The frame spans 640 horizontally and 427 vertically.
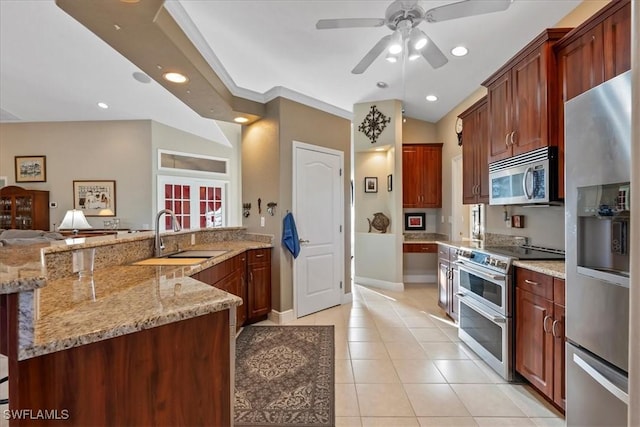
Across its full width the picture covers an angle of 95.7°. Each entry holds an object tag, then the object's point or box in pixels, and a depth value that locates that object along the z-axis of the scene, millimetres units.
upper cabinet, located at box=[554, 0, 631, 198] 1604
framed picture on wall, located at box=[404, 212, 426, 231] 5465
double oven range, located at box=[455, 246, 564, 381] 2186
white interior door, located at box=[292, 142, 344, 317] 3561
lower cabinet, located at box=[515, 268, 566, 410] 1765
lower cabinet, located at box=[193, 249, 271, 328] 2914
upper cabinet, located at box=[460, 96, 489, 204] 3143
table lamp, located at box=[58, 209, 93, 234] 5177
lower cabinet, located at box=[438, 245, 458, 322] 3188
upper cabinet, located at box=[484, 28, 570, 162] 2119
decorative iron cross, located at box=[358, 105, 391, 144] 4855
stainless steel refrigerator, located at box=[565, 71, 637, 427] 1253
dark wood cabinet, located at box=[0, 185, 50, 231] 5848
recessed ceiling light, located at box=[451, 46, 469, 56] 3186
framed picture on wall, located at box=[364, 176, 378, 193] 5160
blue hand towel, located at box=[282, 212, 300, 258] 3391
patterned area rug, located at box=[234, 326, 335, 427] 1846
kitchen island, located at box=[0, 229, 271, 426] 811
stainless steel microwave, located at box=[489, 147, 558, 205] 2104
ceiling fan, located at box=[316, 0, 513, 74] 1978
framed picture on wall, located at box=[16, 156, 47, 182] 6223
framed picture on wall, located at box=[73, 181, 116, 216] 6172
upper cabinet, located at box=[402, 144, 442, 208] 5238
